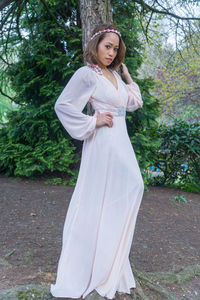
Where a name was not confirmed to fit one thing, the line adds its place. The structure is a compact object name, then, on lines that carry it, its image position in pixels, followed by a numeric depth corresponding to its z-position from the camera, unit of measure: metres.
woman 2.09
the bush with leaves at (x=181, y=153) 6.23
